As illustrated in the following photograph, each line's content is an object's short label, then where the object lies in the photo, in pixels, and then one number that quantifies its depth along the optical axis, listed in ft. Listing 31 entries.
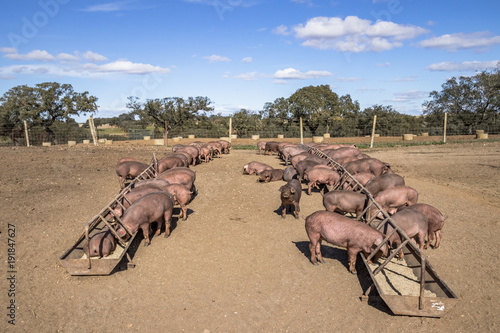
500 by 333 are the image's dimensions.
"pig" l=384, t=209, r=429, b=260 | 21.44
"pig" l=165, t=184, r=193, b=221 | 29.43
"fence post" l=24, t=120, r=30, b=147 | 86.69
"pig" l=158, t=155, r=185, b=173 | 43.55
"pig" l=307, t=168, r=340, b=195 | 37.73
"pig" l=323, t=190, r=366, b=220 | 27.45
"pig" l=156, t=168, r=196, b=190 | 34.46
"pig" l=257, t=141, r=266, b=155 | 75.05
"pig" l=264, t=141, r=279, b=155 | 72.18
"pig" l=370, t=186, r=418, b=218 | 27.84
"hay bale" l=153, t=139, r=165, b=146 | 97.22
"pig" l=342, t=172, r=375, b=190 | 34.53
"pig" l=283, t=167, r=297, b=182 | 43.90
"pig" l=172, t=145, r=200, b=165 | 57.21
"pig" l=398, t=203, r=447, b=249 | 23.07
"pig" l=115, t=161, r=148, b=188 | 39.50
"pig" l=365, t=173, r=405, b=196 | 31.58
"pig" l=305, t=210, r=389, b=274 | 19.49
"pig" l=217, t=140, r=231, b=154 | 75.20
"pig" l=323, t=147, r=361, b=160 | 52.18
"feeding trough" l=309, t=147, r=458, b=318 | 15.44
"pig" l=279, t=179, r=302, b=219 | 28.78
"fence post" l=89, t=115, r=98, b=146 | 85.01
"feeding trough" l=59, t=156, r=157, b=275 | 19.06
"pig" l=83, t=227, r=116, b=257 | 20.30
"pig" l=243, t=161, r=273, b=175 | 49.51
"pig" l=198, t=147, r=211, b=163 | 62.00
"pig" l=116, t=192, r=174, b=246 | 22.88
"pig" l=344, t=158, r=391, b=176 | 40.12
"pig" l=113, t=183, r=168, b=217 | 25.85
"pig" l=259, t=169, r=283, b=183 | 44.43
